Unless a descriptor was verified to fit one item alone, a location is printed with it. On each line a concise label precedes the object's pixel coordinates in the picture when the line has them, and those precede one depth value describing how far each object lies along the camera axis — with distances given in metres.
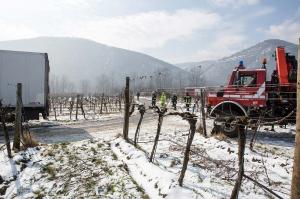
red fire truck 8.73
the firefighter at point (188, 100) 15.28
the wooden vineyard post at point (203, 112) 8.18
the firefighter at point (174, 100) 17.85
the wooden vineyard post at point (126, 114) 7.25
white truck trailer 10.85
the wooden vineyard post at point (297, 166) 2.31
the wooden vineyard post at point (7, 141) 6.05
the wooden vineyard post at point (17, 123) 6.50
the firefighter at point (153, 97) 19.04
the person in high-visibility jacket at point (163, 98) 17.35
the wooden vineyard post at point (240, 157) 3.33
